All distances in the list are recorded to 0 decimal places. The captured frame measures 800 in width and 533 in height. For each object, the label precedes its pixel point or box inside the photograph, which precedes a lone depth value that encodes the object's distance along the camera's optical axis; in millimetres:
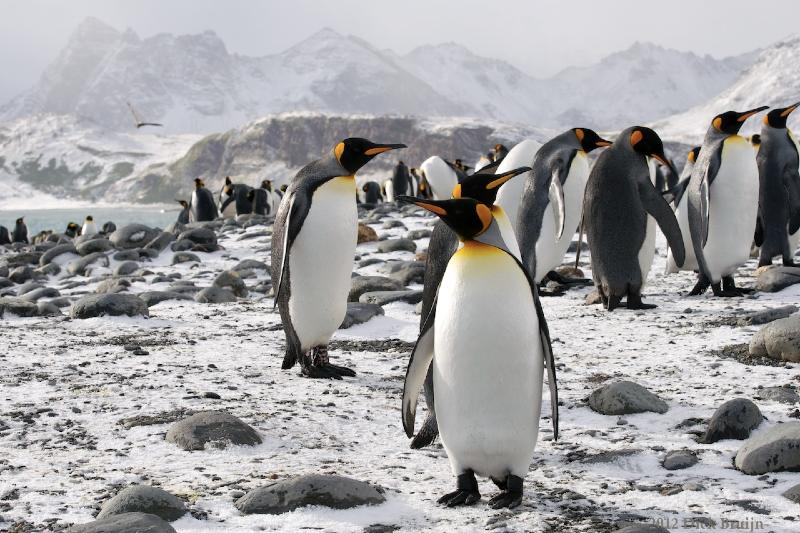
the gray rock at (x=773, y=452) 5648
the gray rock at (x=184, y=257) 23203
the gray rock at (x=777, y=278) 12922
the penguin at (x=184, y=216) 50125
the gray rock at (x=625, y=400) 7449
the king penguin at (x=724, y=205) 13219
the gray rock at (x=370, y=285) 14766
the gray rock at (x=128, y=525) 4734
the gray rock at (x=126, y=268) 21562
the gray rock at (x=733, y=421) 6535
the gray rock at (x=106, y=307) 13023
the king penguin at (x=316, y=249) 9805
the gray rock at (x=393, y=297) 13383
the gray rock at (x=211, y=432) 6793
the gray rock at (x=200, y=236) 25437
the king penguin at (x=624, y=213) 12492
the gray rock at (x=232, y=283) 17172
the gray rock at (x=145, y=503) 5273
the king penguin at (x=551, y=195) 14109
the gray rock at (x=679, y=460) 6059
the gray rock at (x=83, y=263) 23266
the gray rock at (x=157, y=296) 15031
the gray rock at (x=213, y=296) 15360
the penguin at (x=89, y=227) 44469
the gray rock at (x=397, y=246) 21266
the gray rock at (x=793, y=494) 5172
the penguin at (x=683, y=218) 15367
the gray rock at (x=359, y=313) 12500
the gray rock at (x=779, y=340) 8617
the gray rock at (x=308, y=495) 5473
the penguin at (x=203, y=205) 41875
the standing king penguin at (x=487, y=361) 5723
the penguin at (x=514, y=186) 15719
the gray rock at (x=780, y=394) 7363
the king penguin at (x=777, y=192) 15320
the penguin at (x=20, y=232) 50406
